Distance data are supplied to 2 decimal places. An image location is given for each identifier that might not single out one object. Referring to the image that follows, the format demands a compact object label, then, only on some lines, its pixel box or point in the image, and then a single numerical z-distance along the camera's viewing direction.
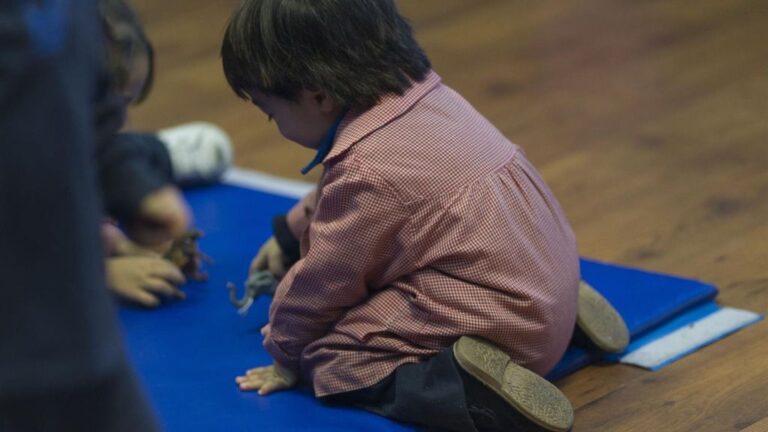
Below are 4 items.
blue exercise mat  3.70
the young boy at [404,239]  3.62
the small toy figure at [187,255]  4.12
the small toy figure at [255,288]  3.97
